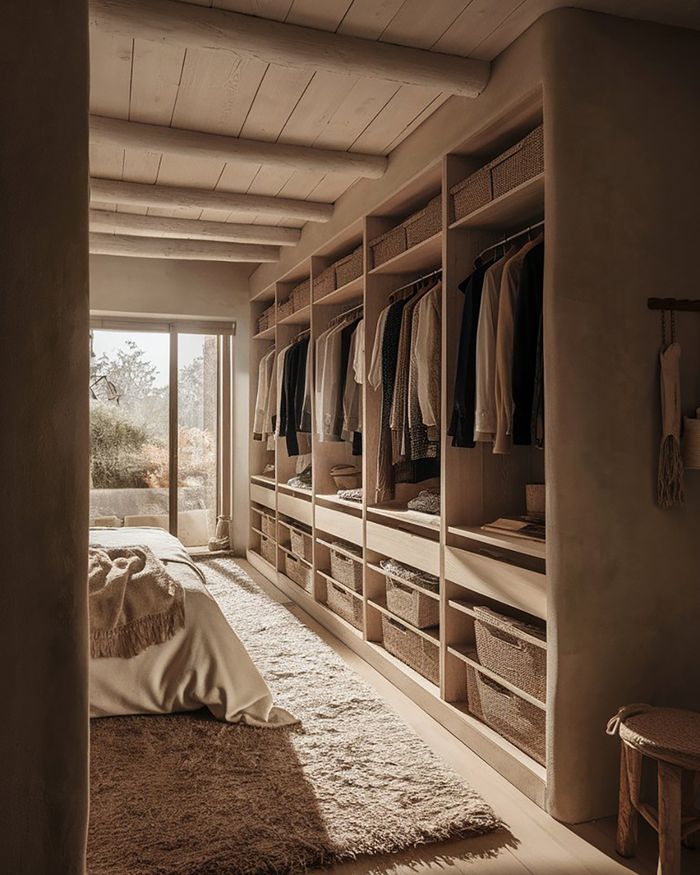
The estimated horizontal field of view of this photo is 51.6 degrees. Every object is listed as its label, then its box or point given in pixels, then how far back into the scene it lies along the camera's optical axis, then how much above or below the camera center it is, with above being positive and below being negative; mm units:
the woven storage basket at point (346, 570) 3881 -777
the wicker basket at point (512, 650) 2334 -751
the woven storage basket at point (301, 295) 4828 +925
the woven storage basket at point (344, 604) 3887 -982
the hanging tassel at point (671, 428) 2234 +3
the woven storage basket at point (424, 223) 3018 +892
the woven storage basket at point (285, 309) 5262 +902
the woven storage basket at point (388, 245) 3363 +896
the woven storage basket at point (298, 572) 4756 -974
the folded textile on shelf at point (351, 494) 4012 -367
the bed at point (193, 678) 2830 -987
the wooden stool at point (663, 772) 1822 -908
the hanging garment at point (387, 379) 3410 +242
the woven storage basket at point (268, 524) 5714 -759
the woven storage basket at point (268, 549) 5645 -960
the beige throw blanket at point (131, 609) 2816 -709
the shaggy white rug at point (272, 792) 1972 -1144
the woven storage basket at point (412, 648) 3059 -978
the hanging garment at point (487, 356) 2551 +263
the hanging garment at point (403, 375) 3283 +249
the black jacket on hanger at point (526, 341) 2412 +297
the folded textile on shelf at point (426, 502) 3204 -327
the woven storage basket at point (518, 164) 2328 +899
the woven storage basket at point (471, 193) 2643 +896
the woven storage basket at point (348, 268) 3908 +903
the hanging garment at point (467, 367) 2689 +233
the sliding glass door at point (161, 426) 6109 +34
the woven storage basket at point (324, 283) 4336 +905
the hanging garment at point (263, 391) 5895 +321
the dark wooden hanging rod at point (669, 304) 2260 +392
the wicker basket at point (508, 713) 2373 -988
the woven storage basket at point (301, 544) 4754 -765
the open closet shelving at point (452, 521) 2518 -396
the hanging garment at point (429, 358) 2994 +299
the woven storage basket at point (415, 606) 3129 -778
